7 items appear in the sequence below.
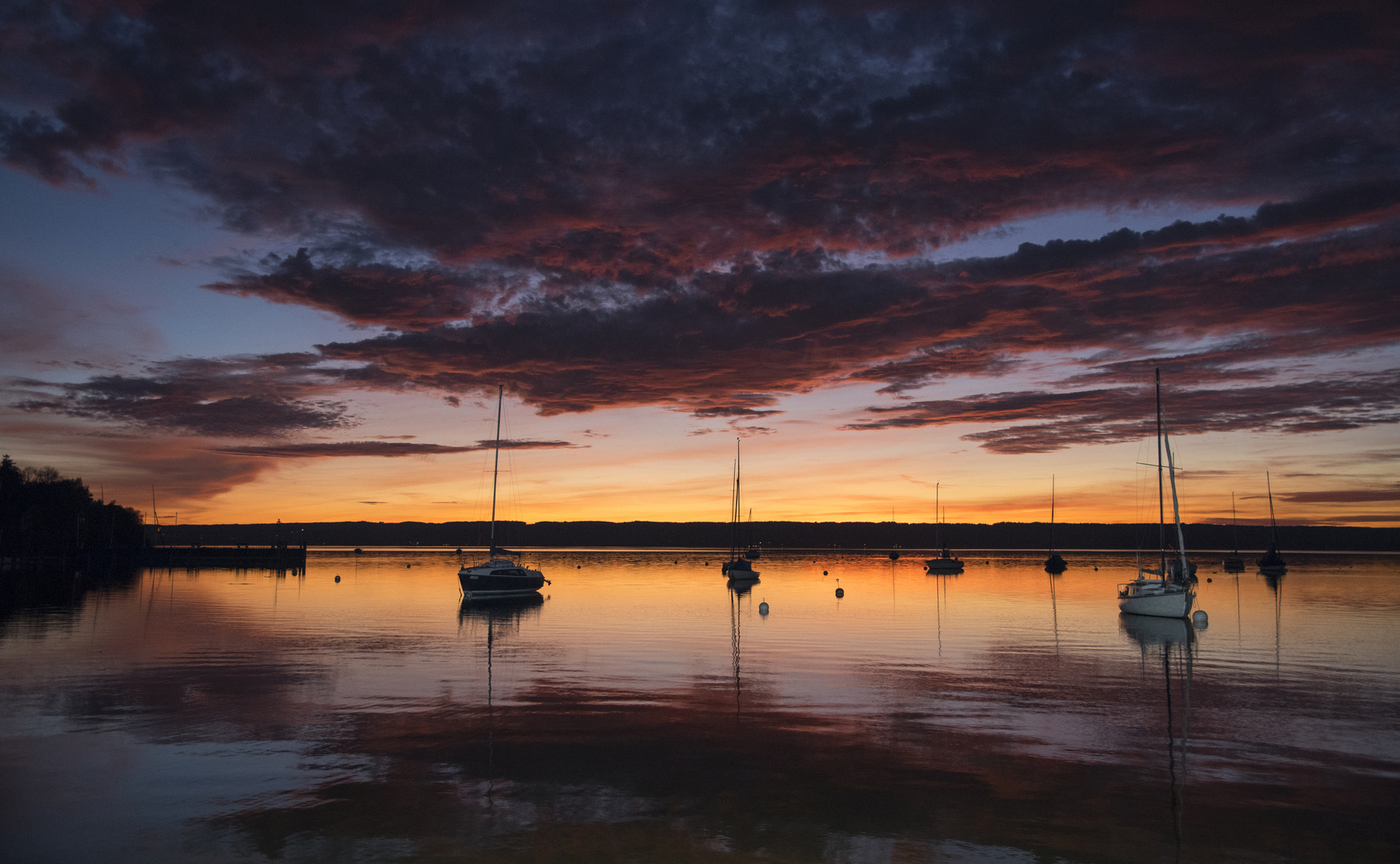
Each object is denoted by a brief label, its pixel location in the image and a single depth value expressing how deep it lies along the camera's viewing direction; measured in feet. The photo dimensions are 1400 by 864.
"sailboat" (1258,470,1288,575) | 412.69
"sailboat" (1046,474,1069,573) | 439.22
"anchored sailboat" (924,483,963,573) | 425.69
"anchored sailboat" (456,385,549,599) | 231.50
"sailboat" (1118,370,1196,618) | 181.98
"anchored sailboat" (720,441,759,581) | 309.42
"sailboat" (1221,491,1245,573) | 470.39
